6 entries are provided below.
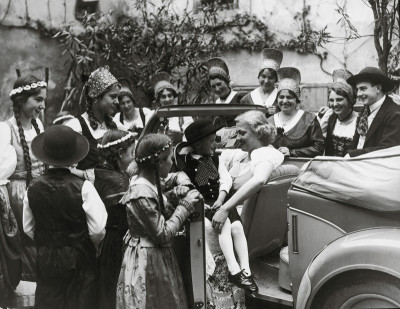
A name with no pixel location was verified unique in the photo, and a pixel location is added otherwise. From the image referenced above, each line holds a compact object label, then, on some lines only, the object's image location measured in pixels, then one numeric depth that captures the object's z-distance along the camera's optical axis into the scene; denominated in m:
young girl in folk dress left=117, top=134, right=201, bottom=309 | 4.02
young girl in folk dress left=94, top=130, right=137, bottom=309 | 4.65
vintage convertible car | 3.54
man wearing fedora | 5.22
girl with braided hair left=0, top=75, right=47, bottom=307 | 5.05
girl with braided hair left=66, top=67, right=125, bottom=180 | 5.39
